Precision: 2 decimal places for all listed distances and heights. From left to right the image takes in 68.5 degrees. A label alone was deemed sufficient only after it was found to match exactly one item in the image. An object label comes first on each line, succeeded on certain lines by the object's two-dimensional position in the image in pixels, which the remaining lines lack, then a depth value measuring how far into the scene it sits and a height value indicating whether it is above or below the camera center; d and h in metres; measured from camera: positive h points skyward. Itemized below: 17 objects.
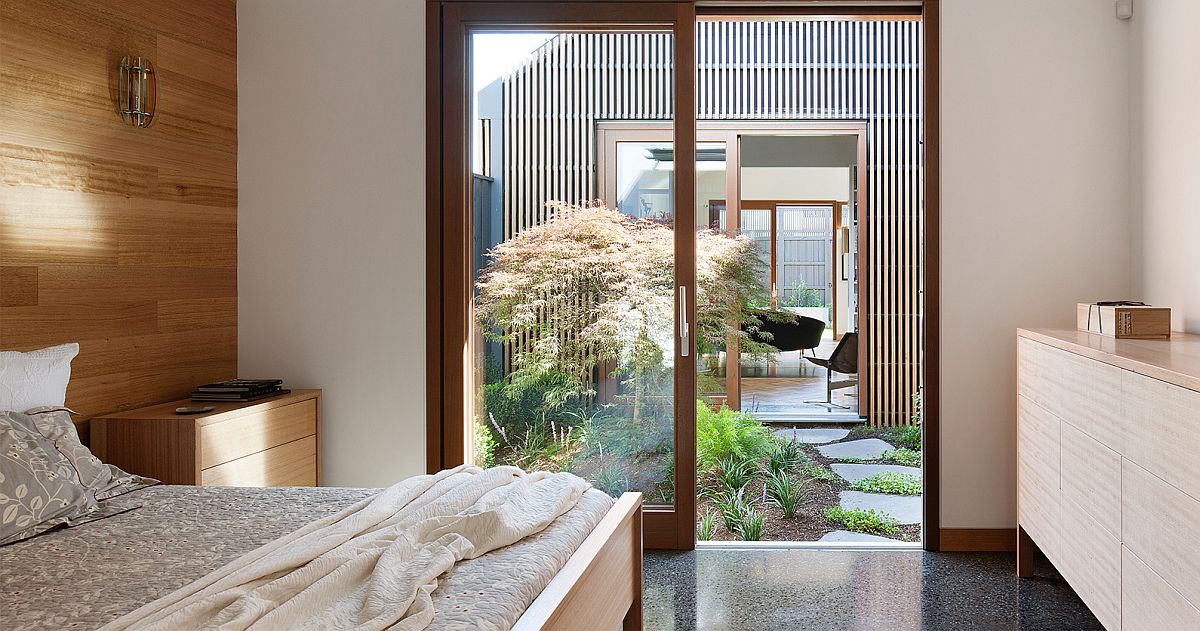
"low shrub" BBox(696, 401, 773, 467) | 5.22 -0.79
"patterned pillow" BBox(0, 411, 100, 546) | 2.08 -0.44
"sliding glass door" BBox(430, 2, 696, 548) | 3.80 +0.24
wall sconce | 3.14 +0.79
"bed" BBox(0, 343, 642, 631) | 1.58 -0.52
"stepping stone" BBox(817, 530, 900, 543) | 4.46 -1.17
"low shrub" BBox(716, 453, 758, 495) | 4.95 -0.96
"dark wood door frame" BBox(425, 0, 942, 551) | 3.70 +0.42
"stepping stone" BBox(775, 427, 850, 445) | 6.30 -0.92
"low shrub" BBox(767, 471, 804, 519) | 4.77 -1.04
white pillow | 2.40 -0.20
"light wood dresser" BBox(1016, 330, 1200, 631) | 2.00 -0.44
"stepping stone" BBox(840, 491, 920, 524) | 4.77 -1.11
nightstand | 3.00 -0.48
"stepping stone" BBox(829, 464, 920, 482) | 5.51 -1.04
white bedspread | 1.49 -0.50
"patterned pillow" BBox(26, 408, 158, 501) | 2.37 -0.40
